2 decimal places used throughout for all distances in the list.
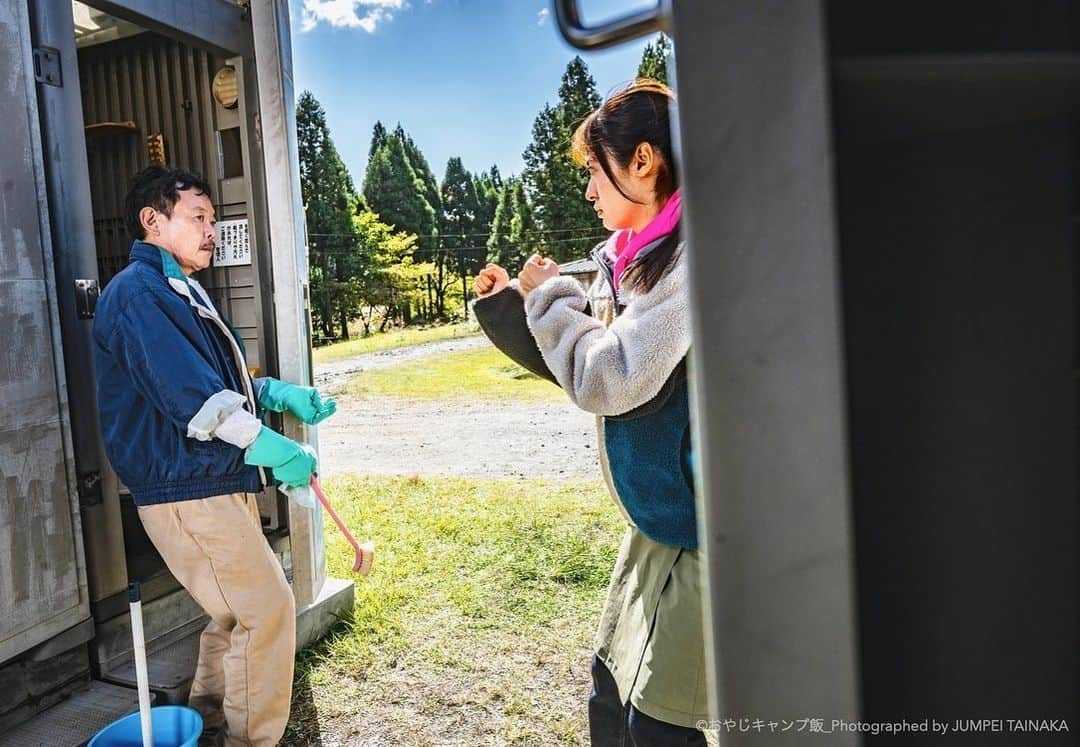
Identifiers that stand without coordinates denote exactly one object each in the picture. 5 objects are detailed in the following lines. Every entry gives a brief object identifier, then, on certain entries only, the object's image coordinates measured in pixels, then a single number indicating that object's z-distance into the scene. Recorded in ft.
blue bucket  6.94
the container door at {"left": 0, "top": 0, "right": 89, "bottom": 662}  7.39
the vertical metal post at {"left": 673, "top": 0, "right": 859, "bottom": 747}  1.52
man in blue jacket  7.00
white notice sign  10.74
